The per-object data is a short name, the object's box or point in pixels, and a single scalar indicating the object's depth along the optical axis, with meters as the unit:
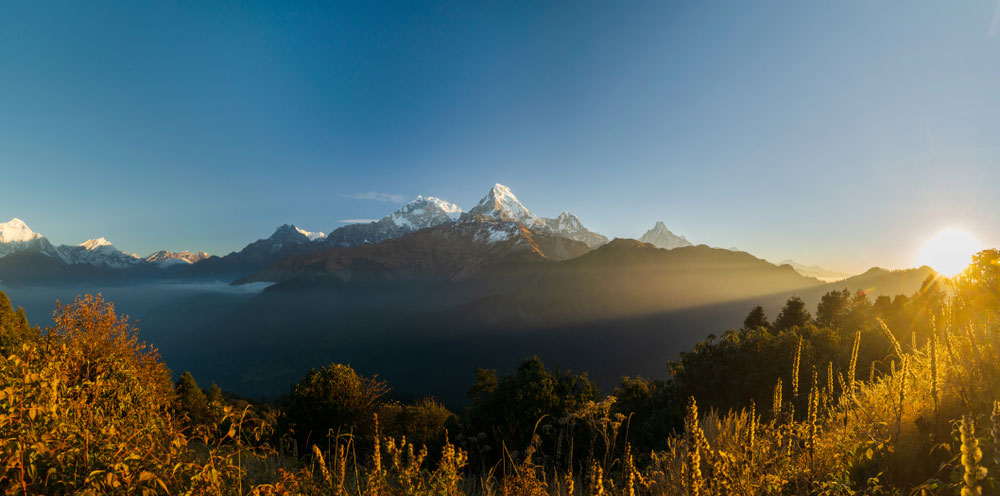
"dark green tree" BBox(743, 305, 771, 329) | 58.07
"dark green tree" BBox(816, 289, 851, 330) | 53.62
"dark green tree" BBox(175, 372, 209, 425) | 38.75
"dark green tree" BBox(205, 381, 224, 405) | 51.92
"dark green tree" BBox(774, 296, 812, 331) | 55.44
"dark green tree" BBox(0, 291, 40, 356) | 26.78
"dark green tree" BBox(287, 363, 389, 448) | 26.58
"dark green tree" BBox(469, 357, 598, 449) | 25.92
